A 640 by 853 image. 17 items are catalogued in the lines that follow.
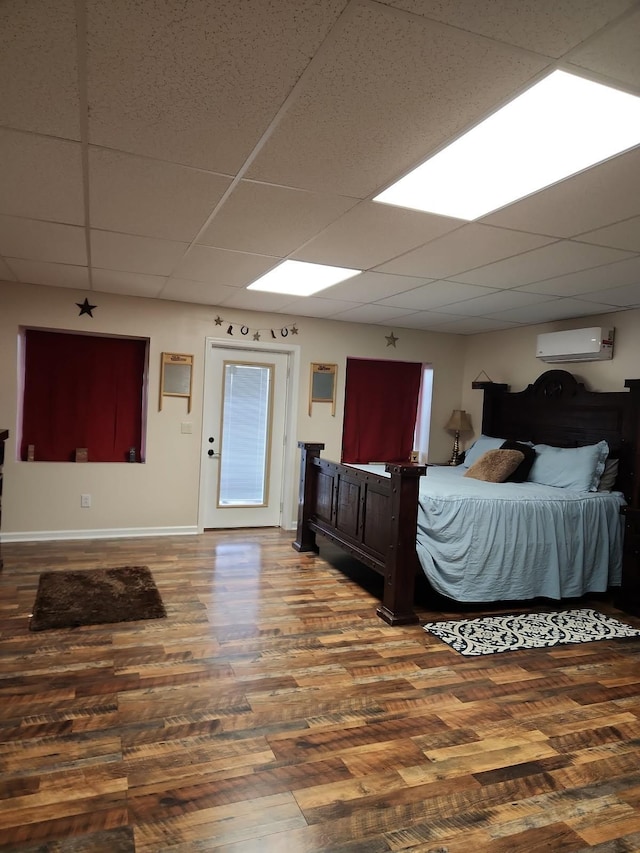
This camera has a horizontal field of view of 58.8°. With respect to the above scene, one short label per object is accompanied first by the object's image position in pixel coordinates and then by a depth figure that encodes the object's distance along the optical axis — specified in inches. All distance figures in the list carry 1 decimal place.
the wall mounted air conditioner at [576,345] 191.6
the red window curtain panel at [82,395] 212.8
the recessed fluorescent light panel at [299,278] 157.2
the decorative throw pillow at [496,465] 196.4
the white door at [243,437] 234.4
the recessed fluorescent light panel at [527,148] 67.5
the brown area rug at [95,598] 140.3
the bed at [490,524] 152.1
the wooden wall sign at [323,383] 246.5
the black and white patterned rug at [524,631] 137.8
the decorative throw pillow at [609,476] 186.2
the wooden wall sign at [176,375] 222.4
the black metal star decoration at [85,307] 208.3
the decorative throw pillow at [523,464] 201.9
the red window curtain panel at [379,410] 260.1
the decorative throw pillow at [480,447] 227.1
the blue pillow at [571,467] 183.5
